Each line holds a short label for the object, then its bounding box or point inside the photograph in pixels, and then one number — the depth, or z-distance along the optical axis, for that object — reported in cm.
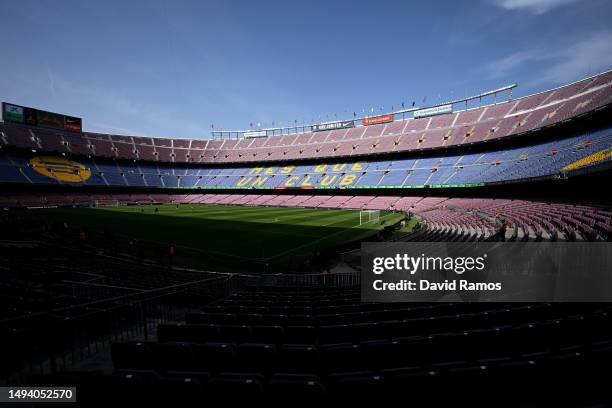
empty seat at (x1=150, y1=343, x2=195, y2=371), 432
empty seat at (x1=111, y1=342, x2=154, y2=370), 434
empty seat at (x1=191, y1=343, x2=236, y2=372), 430
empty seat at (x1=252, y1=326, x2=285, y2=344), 539
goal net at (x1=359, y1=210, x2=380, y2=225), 3800
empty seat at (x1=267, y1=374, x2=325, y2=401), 294
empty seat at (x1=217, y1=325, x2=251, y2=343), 540
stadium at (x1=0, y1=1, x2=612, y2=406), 336
